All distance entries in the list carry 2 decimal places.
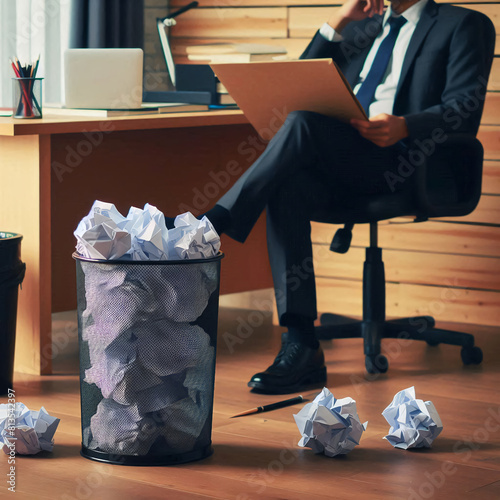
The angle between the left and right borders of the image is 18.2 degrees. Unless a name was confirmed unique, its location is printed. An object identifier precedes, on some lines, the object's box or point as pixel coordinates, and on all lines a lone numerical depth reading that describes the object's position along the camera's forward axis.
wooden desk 3.96
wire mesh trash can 2.73
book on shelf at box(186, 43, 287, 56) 4.90
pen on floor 3.38
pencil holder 4.03
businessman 3.77
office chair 4.09
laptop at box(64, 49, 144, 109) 4.35
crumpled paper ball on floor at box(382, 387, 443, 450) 2.99
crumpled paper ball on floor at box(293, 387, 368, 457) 2.92
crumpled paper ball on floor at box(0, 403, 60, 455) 2.85
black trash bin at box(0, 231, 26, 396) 3.66
